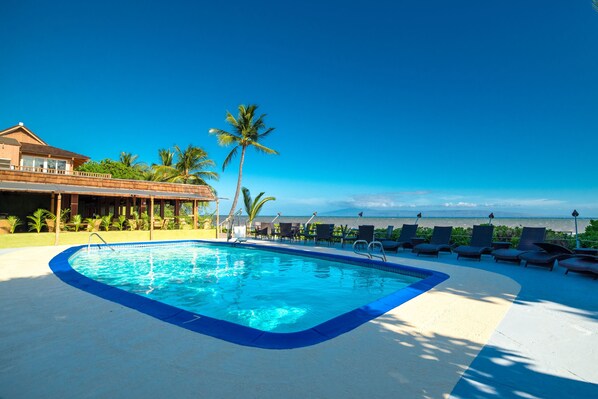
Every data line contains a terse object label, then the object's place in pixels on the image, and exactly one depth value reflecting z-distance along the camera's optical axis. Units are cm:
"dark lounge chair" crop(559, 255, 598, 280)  628
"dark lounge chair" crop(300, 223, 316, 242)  1372
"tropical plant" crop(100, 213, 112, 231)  1419
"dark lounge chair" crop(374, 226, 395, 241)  1213
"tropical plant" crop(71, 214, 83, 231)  1332
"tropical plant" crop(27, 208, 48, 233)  1225
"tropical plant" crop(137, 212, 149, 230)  1542
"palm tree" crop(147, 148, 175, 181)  2606
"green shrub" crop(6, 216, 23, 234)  1202
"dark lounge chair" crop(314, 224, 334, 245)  1327
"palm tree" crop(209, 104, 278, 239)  2169
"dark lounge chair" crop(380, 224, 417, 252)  1068
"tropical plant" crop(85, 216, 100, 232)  1370
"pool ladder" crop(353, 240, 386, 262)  952
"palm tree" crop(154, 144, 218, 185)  2692
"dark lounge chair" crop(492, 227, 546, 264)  838
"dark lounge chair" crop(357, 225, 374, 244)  1145
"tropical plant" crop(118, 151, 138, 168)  3812
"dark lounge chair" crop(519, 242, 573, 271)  731
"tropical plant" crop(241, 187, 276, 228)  1877
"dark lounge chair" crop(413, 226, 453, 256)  971
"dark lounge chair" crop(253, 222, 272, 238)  1600
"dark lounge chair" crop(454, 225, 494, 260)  912
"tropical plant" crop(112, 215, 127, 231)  1458
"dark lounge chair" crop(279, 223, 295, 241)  1434
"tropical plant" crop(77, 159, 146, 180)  3225
